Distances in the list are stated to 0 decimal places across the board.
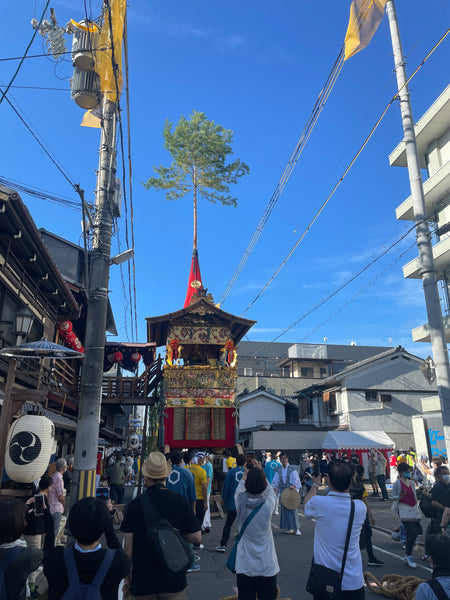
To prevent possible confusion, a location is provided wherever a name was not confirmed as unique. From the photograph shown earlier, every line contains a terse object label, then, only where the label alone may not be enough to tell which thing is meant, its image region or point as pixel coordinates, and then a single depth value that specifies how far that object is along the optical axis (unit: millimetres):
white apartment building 18531
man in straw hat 3184
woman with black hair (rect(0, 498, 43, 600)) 2750
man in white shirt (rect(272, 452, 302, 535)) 10250
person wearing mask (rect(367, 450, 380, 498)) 18500
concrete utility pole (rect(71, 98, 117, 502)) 7070
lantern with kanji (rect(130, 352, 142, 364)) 21797
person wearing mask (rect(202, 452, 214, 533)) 9656
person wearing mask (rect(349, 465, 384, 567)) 7216
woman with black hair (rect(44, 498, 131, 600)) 2490
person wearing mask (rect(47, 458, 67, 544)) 7254
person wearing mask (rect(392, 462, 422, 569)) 7344
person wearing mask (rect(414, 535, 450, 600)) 2846
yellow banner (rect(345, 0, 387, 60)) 8859
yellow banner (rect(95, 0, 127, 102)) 8734
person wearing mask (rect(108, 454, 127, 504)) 12671
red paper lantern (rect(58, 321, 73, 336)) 15484
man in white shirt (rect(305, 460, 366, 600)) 3539
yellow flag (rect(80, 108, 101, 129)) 10523
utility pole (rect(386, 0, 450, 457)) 9867
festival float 19094
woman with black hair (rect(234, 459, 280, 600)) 4121
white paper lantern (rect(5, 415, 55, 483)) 7066
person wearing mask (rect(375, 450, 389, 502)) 16750
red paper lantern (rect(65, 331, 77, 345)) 15711
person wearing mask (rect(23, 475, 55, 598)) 5156
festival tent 23438
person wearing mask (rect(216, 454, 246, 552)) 7957
